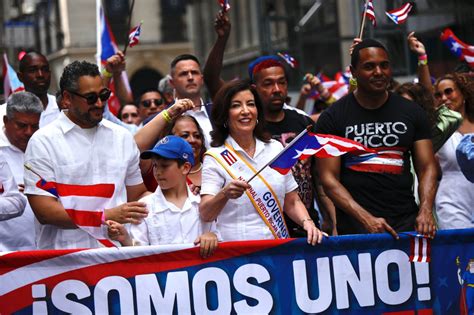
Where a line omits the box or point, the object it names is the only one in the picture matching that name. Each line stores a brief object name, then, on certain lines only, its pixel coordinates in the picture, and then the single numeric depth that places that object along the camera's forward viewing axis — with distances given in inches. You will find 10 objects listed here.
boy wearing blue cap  507.2
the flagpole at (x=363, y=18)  611.5
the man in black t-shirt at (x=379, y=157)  545.3
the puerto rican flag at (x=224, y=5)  656.6
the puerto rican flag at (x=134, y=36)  738.3
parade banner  485.4
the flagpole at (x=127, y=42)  669.9
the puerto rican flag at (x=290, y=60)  764.0
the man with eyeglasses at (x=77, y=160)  506.3
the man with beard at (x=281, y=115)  597.6
